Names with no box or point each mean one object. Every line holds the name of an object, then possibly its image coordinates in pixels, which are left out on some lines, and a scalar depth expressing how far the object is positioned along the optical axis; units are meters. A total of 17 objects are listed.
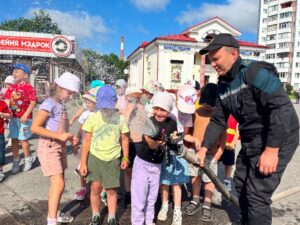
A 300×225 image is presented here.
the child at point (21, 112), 3.83
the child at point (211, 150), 2.66
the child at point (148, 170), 2.35
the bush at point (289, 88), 39.79
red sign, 15.64
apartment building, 51.57
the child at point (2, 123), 3.44
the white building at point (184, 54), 23.62
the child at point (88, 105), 2.99
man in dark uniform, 1.71
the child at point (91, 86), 3.32
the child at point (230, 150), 3.26
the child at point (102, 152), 2.39
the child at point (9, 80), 4.84
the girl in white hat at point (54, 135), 2.28
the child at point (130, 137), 2.45
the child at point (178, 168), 2.65
